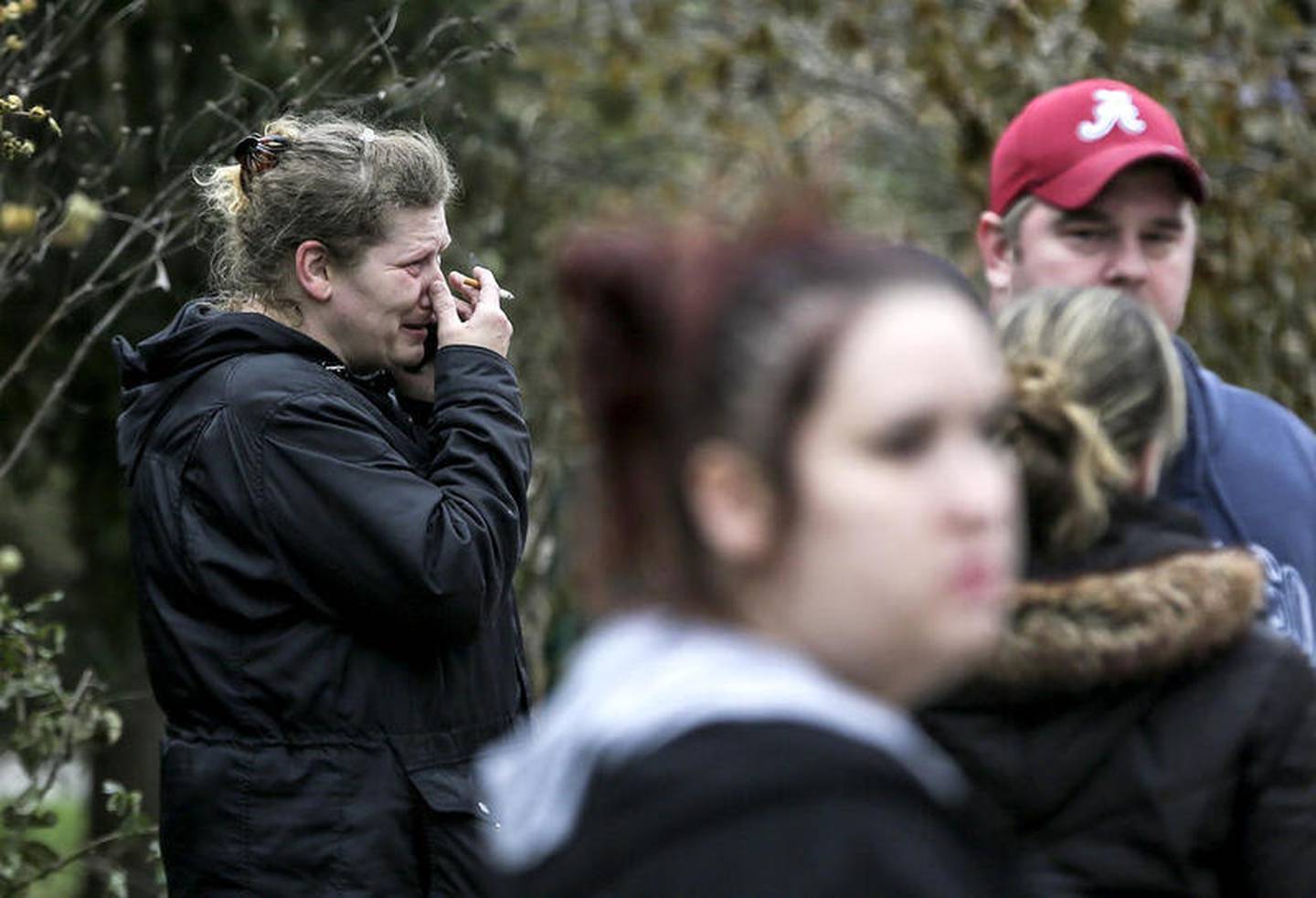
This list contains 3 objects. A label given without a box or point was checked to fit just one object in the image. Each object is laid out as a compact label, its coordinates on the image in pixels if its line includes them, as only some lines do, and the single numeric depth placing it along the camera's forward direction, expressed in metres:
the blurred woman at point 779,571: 3.01
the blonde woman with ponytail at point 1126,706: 4.44
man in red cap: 6.94
